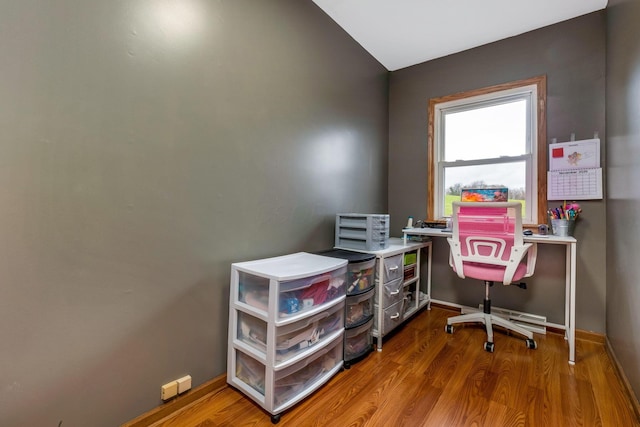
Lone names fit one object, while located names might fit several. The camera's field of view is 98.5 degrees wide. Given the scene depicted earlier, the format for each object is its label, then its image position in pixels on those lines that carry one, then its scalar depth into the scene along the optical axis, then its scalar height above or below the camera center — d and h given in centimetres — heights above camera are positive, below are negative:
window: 241 +77
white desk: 184 -31
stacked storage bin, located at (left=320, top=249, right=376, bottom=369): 179 -58
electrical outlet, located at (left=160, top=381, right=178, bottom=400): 129 -83
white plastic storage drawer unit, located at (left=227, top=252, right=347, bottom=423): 132 -58
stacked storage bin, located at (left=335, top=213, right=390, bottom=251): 206 -8
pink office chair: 195 -18
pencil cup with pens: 212 +6
